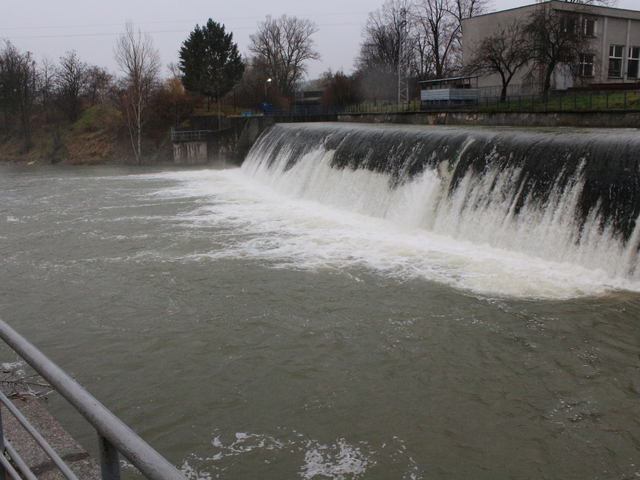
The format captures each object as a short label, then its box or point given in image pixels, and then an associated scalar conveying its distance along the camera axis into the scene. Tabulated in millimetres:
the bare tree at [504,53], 33938
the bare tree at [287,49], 68812
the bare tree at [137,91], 44719
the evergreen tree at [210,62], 52469
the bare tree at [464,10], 56938
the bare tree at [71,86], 52384
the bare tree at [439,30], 57188
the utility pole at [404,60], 54294
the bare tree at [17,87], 53719
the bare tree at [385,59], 57969
